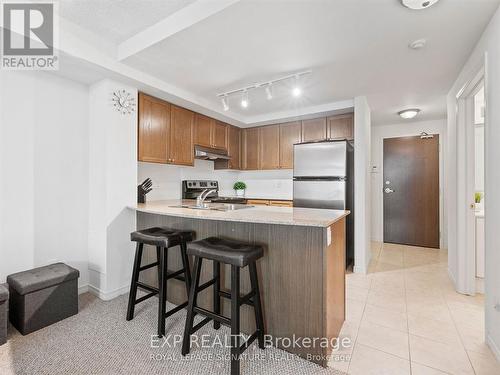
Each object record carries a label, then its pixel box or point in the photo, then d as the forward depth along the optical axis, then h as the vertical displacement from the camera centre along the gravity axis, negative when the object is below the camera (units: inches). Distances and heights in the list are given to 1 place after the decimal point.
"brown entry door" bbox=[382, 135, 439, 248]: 177.5 -1.9
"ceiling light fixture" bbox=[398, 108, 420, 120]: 150.5 +45.8
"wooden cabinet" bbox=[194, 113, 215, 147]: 144.2 +34.1
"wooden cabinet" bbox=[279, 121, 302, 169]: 162.9 +31.5
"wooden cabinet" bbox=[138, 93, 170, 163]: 113.3 +27.2
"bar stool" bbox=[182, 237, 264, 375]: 61.2 -26.5
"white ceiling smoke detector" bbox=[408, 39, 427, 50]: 79.8 +46.6
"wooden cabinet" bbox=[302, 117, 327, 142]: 153.0 +36.1
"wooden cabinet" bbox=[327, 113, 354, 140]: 144.5 +35.9
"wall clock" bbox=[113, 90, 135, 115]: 102.7 +35.7
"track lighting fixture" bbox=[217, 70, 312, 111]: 104.9 +47.0
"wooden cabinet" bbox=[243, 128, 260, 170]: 179.2 +28.2
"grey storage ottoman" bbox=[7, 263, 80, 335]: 76.9 -35.2
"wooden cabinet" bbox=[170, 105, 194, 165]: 128.6 +27.2
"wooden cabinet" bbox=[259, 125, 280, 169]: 170.6 +28.1
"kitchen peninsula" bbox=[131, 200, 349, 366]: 65.1 -22.7
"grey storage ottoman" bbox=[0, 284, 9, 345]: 70.8 -35.8
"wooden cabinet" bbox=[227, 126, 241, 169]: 173.6 +28.8
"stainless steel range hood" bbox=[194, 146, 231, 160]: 144.4 +20.5
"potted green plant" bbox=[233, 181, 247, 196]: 195.8 -0.3
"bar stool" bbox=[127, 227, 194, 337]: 77.9 -24.7
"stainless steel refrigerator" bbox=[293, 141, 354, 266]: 129.5 +5.7
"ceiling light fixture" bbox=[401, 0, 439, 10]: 62.2 +46.3
